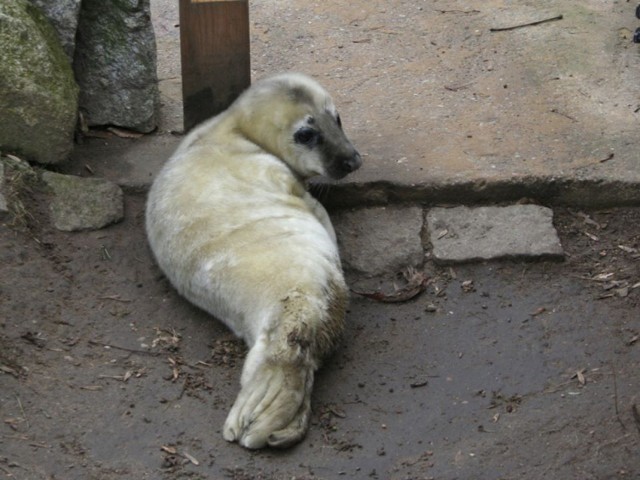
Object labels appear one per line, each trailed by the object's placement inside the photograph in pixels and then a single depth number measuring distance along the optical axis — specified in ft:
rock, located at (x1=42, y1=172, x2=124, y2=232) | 38.88
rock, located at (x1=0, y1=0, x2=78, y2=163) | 38.86
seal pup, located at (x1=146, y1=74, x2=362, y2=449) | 30.45
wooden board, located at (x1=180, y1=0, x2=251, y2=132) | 42.12
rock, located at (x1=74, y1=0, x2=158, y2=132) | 42.77
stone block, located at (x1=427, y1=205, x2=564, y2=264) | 38.03
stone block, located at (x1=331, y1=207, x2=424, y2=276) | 38.25
